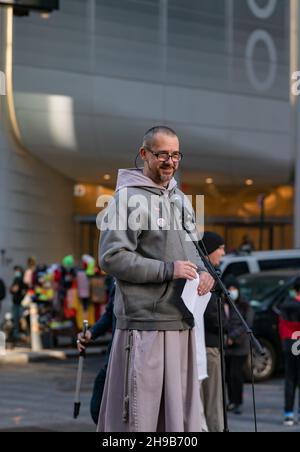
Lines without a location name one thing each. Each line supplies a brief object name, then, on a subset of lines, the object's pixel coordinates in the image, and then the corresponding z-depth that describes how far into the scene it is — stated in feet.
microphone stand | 29.41
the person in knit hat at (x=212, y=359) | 47.96
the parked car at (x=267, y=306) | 90.26
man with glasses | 27.89
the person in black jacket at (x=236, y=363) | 69.53
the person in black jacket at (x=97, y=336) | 39.93
